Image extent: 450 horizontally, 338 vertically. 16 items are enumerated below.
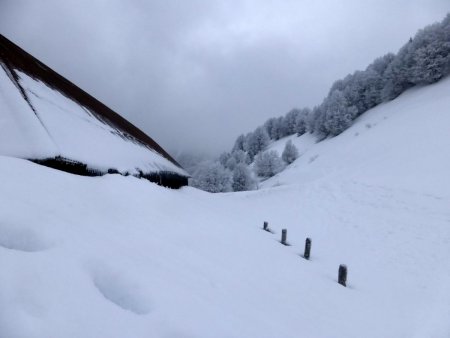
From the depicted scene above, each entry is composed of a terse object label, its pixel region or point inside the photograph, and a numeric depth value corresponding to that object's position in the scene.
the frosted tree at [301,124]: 63.88
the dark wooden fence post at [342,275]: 8.33
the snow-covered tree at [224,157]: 76.43
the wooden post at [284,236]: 11.58
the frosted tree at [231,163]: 60.57
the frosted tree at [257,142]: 77.62
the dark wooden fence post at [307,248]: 10.26
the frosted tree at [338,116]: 43.09
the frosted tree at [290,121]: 74.88
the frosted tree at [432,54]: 34.56
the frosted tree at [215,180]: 41.38
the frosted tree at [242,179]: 41.94
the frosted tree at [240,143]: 90.99
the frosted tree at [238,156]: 63.98
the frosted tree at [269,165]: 46.62
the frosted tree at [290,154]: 50.00
